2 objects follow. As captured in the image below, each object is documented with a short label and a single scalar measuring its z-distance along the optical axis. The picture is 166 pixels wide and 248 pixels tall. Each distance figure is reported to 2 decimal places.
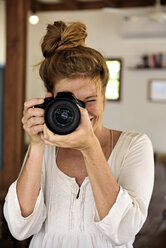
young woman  0.89
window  5.37
